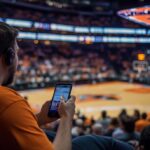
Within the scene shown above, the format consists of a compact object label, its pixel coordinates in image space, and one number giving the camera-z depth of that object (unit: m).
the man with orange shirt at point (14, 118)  0.97
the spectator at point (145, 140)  1.18
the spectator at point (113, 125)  4.21
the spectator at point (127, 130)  2.87
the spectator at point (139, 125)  4.51
